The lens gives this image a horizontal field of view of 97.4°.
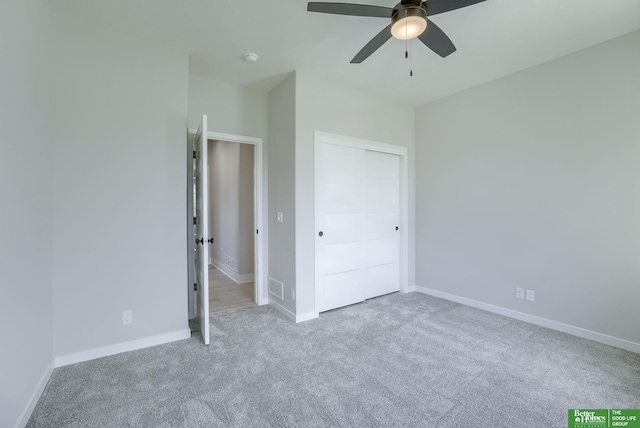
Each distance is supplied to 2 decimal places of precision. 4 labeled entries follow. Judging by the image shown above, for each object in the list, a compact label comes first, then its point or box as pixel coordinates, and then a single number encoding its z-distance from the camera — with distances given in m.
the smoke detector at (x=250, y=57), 2.84
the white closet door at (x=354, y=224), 3.42
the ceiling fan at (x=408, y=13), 1.79
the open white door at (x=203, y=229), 2.54
